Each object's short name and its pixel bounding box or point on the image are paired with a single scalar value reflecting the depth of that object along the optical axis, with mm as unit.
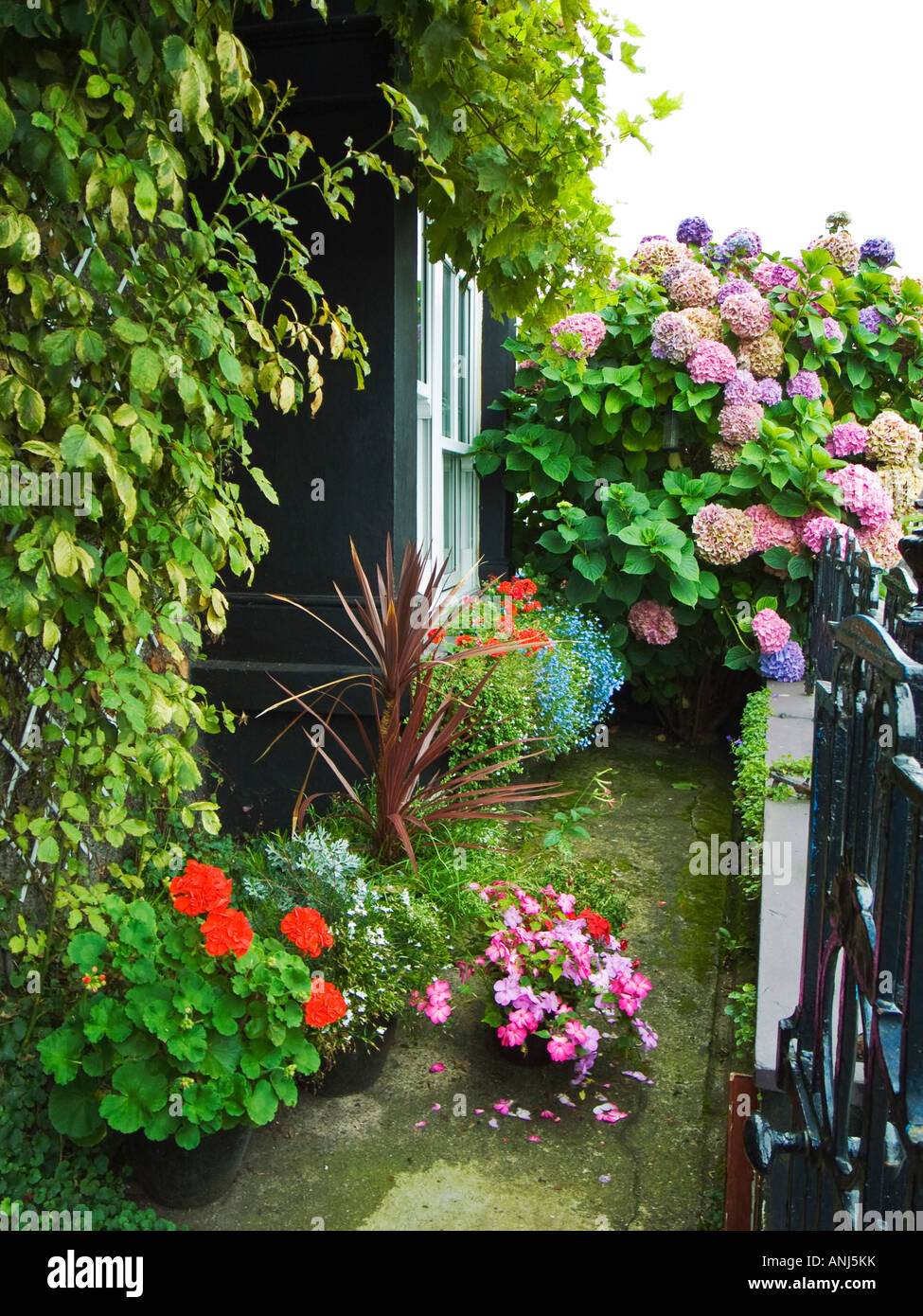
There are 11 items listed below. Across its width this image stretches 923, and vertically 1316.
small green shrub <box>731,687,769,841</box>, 3428
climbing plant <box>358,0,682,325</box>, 2988
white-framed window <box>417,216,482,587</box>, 4652
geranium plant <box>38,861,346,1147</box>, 1928
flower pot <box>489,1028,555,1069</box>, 2598
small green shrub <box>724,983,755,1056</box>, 2431
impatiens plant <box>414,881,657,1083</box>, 2459
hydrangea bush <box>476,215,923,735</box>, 5270
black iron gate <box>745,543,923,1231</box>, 1056
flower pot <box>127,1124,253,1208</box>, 2059
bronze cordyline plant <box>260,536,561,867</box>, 3059
